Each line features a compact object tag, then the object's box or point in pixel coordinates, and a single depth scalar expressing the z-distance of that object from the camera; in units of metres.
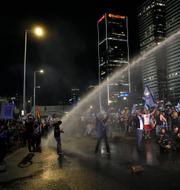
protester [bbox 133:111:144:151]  8.07
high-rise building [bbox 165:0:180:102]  90.33
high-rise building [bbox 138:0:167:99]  101.47
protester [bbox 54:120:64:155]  7.96
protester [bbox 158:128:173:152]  7.33
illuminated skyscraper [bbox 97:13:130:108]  103.66
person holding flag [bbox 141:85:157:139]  9.99
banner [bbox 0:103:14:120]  10.38
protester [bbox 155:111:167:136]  9.86
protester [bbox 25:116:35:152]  9.05
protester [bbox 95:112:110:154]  7.81
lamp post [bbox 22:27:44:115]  16.54
